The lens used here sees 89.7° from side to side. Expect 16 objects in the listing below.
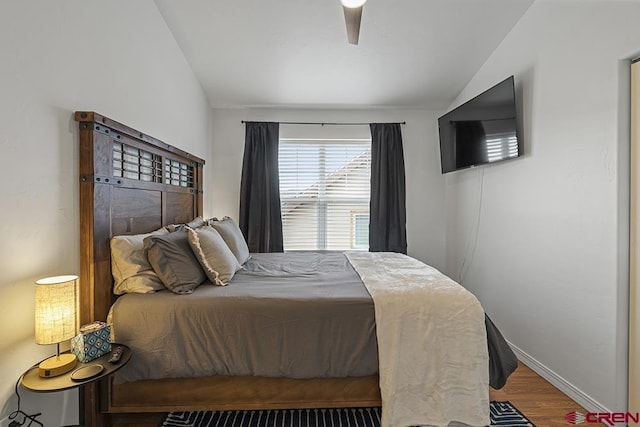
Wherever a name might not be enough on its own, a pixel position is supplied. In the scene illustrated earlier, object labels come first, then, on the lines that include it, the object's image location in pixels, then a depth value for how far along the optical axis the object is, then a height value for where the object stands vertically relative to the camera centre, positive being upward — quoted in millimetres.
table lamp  1253 -422
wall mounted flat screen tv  2566 +731
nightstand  1214 -670
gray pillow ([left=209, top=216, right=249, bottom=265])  2535 -231
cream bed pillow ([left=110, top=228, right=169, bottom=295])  1779 -347
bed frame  1635 -909
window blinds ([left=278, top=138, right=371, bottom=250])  4074 +214
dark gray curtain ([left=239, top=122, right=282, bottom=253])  3822 +223
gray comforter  1636 -653
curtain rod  3980 +1072
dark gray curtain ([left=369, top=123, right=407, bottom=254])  3939 +256
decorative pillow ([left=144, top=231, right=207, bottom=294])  1784 -311
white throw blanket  1640 -782
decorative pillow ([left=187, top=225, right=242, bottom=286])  1975 -296
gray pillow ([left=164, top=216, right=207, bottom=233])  2320 -123
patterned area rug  1792 -1191
